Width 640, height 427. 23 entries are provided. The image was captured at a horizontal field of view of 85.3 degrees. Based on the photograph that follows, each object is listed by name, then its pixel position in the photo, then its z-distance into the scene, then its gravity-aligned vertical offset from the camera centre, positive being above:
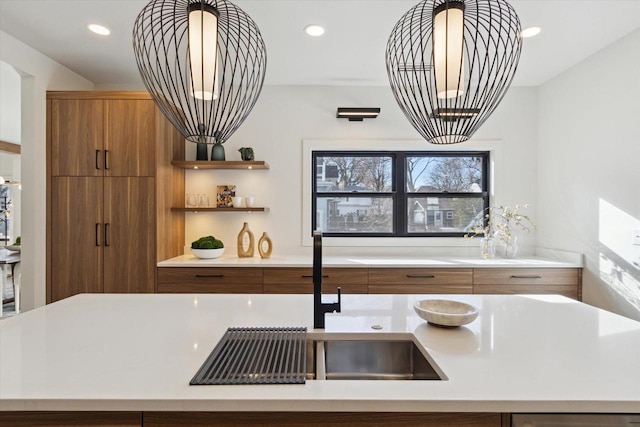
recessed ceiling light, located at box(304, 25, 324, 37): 2.37 +1.24
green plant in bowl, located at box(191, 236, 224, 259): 2.97 -0.34
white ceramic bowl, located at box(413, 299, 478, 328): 1.28 -0.41
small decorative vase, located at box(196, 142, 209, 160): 3.29 +0.53
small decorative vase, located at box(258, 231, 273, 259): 3.19 -0.34
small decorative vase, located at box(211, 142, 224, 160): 3.24 +0.52
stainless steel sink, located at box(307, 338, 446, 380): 1.27 -0.55
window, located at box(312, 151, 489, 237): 3.54 +0.19
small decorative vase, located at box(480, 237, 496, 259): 3.26 -0.34
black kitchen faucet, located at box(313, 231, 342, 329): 1.31 -0.34
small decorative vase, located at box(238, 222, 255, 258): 3.23 -0.33
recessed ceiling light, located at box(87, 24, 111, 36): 2.37 +1.24
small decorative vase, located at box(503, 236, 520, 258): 3.25 -0.34
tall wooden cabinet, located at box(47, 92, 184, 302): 2.80 +0.12
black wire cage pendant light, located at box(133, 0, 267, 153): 1.00 +0.47
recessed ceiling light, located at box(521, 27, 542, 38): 2.36 +1.24
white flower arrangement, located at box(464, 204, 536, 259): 3.26 -0.15
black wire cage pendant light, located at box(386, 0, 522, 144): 1.02 +0.44
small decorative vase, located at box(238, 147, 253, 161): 3.23 +0.51
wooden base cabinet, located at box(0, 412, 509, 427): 0.86 -0.53
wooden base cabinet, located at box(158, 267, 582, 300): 2.85 -0.58
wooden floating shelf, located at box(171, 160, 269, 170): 3.13 +0.41
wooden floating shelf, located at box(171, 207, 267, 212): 3.20 -0.01
